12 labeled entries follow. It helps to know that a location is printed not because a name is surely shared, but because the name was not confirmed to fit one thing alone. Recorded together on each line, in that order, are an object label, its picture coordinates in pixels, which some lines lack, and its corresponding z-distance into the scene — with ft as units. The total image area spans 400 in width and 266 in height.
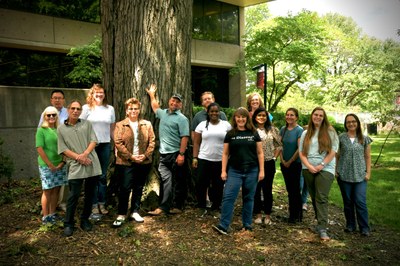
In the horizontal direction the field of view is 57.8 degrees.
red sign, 44.55
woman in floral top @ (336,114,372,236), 16.84
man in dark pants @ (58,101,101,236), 15.26
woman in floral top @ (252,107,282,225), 17.67
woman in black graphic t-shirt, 15.92
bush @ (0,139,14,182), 23.11
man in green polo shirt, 17.44
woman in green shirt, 16.07
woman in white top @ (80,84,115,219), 17.13
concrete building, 26.22
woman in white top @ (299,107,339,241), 16.15
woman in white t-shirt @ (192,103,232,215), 17.47
